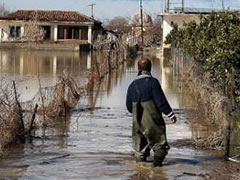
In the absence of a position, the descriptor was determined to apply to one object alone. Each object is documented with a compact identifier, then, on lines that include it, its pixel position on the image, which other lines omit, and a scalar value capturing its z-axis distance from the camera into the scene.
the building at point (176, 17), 63.28
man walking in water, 9.77
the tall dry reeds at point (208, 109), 12.20
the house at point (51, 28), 74.56
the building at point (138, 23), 90.19
